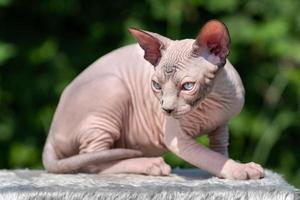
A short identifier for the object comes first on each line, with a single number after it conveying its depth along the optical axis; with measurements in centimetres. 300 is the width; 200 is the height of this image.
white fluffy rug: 193
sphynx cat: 197
